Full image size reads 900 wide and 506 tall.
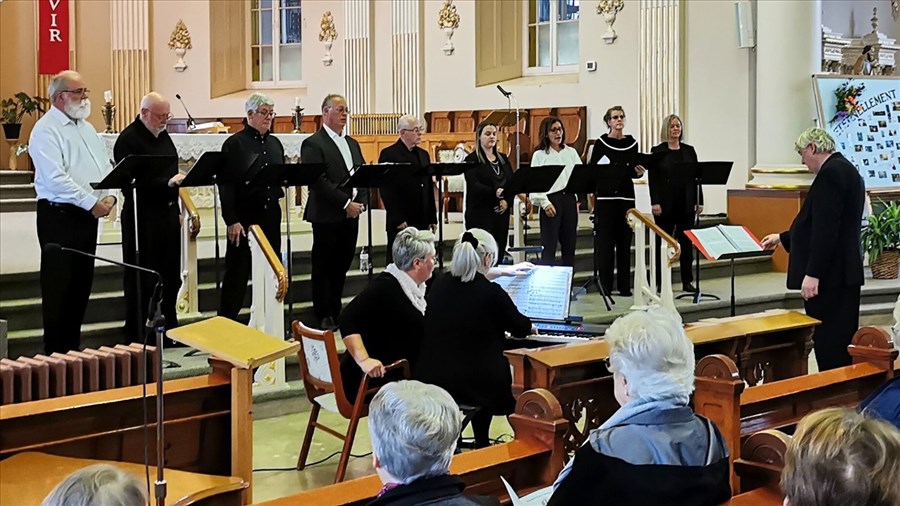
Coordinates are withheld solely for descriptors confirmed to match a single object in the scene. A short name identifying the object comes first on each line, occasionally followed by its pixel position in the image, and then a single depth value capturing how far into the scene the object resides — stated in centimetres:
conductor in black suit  538
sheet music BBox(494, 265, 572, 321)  553
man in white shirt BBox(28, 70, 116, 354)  554
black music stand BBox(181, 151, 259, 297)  568
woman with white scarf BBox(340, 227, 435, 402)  465
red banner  1323
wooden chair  454
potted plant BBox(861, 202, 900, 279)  944
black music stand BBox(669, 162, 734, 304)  799
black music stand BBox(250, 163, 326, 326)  598
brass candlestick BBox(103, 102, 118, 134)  1034
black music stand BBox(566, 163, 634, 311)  742
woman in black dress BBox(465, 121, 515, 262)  784
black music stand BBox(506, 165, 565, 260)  721
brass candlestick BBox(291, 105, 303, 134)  1105
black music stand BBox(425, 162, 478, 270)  703
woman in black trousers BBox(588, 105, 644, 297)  823
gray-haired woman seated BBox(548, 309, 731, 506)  243
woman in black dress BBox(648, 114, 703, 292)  839
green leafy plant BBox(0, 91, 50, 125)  1330
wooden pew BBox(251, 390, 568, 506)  292
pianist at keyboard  460
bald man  596
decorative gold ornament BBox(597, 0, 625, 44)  1209
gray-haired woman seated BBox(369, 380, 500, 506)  218
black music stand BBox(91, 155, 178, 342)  518
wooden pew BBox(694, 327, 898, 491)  348
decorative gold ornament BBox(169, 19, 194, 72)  1510
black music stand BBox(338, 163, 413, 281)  634
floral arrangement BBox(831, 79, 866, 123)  1023
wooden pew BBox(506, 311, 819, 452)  402
